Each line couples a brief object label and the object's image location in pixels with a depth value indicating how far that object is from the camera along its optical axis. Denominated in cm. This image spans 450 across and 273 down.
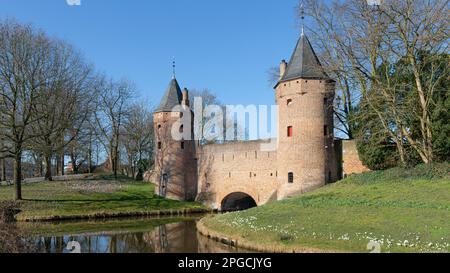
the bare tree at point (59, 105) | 2414
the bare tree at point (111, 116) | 3697
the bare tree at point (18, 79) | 2196
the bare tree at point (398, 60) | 1841
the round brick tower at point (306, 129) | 2141
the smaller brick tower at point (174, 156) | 2967
